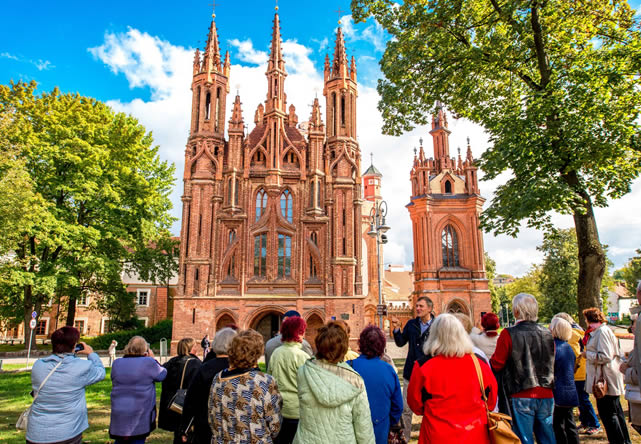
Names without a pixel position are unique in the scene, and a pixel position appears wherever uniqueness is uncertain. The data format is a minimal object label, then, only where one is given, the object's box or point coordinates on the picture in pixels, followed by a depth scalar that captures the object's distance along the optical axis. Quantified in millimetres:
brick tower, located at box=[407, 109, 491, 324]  35562
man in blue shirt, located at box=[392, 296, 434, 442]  6172
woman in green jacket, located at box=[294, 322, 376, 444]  3523
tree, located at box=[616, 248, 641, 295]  39625
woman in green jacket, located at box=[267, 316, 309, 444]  4512
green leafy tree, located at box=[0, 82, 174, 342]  23500
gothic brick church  27578
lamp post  19294
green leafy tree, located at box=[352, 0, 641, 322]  10656
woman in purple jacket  4859
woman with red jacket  3652
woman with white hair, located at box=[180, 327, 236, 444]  4121
